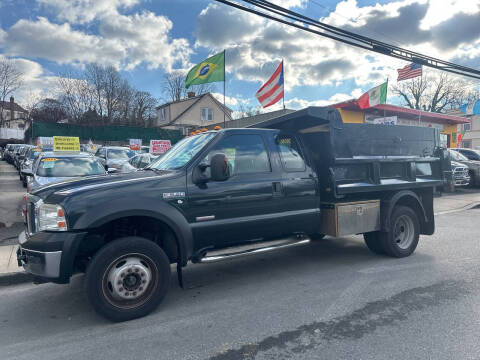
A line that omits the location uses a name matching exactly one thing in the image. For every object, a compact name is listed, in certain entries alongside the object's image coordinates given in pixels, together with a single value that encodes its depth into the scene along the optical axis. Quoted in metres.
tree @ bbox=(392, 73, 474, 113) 52.03
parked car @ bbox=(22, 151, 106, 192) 8.62
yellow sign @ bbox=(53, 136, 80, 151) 11.19
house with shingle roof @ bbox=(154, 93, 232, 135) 43.19
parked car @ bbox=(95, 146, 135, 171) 16.66
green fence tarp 32.31
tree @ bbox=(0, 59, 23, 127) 46.19
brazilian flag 13.11
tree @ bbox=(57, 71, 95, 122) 49.09
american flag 15.70
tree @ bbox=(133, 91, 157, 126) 51.56
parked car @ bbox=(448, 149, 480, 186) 16.17
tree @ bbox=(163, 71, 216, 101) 60.94
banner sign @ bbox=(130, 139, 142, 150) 22.03
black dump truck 3.49
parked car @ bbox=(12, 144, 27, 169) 22.66
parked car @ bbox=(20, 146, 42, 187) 14.85
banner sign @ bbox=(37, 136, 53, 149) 22.38
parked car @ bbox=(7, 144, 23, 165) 26.19
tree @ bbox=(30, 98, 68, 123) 50.56
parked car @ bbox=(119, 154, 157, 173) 13.91
